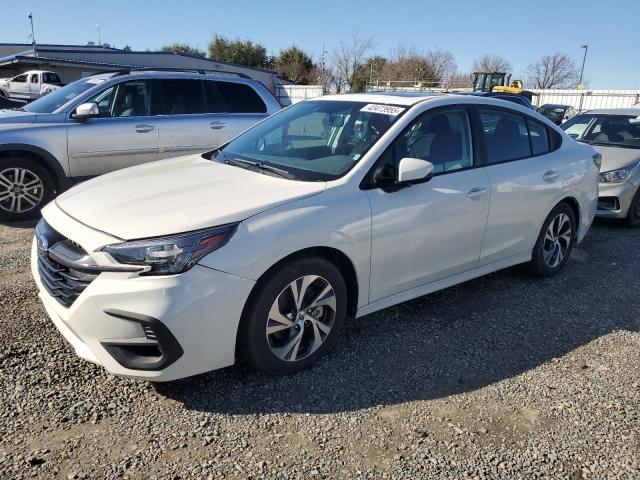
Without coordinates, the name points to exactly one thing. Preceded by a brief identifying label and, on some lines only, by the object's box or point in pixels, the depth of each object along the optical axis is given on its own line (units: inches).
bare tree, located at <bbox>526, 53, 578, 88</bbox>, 2906.0
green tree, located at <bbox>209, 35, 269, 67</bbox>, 2166.6
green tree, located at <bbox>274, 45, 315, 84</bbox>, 2201.0
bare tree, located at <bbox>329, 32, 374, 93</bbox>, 2020.2
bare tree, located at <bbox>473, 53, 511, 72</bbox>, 2655.0
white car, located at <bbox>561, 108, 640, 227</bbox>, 279.3
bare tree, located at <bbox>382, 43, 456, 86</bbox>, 2124.8
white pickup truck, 1085.3
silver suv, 247.3
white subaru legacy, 106.3
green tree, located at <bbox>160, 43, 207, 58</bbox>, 2417.6
